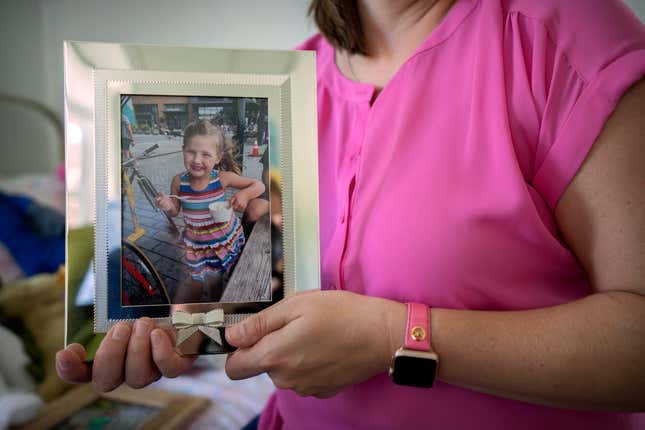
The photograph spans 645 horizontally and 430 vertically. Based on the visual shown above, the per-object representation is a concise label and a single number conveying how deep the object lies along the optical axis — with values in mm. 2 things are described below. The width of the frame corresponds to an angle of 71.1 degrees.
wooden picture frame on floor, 1137
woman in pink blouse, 449
